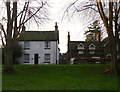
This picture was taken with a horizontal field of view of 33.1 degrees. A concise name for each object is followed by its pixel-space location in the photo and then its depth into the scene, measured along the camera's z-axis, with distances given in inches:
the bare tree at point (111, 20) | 797.8
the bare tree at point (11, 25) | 819.1
